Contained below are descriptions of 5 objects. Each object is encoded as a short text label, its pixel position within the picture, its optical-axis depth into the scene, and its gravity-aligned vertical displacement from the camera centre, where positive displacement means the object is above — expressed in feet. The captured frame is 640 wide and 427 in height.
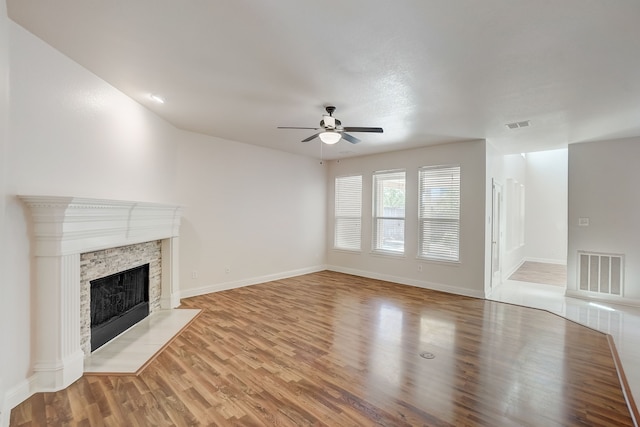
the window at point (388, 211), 21.16 +0.15
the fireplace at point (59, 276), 7.76 -1.86
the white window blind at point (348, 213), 23.50 -0.02
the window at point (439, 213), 18.42 +0.04
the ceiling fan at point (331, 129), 11.68 +3.39
